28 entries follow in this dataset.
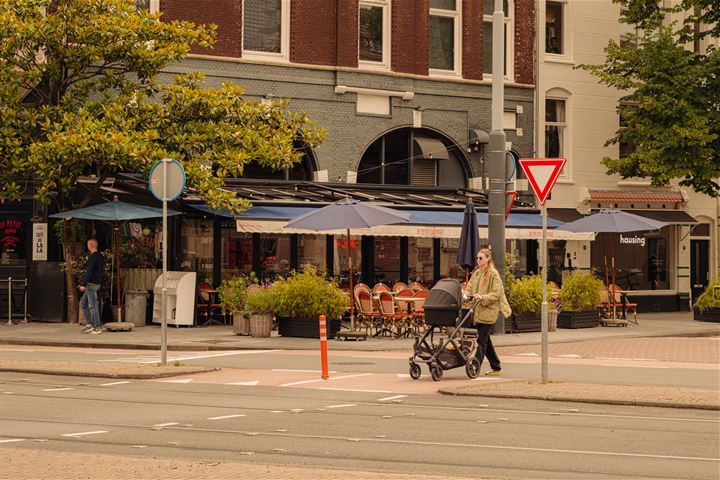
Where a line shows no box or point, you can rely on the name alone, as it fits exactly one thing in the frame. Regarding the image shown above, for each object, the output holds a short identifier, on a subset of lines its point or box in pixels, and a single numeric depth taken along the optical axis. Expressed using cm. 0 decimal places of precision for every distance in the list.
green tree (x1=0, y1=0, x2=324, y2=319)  2511
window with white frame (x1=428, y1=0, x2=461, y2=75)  3503
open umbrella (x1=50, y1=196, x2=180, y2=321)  2586
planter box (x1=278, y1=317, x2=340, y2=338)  2402
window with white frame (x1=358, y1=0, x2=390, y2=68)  3362
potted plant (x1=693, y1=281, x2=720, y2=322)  3153
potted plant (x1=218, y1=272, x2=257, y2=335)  2480
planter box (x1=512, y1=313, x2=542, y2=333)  2627
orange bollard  1644
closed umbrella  2475
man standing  2522
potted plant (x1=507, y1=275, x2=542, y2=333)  2627
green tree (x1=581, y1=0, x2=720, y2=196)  3372
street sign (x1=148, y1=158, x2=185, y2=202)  1830
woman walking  1667
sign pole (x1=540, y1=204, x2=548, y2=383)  1541
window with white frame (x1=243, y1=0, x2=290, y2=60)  3189
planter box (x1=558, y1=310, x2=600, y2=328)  2808
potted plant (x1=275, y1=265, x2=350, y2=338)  2388
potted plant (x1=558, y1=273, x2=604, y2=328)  2814
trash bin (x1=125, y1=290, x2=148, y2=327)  2767
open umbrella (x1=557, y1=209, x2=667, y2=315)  2953
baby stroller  1652
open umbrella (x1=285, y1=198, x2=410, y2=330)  2486
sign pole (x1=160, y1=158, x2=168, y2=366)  1819
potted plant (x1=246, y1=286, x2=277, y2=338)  2417
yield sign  1559
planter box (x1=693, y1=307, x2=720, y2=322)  3150
